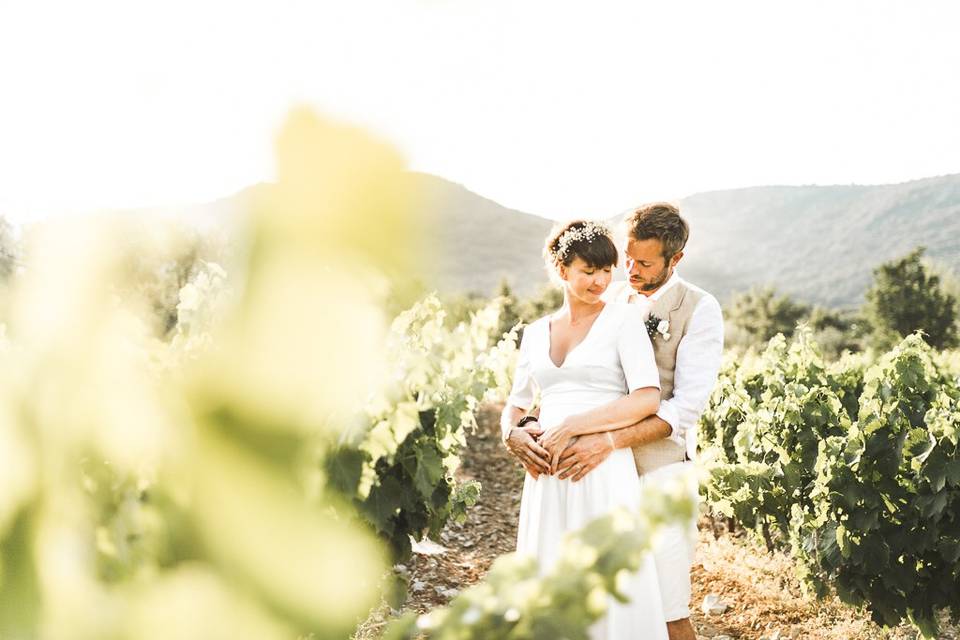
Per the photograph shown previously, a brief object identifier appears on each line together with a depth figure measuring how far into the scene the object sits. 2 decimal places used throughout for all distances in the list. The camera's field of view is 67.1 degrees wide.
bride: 2.82
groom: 3.02
